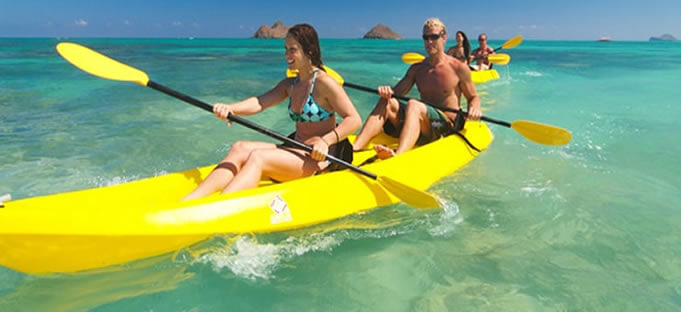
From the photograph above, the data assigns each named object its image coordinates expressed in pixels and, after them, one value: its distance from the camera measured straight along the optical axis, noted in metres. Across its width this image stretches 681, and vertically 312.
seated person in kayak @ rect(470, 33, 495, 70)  12.46
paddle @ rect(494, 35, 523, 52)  10.52
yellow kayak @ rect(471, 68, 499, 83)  12.36
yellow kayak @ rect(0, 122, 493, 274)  2.40
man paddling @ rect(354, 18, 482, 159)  4.37
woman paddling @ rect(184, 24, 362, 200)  3.04
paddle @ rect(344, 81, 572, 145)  4.62
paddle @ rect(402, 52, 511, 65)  12.86
